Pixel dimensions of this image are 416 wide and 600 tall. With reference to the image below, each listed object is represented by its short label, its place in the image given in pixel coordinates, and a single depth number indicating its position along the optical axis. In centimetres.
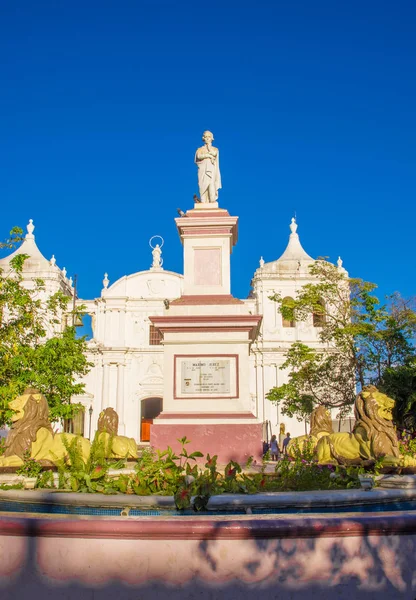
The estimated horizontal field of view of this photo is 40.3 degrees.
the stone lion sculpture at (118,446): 908
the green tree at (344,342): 2133
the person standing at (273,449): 2037
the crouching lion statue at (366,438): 767
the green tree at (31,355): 1588
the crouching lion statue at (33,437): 770
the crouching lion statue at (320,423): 1283
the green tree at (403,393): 1578
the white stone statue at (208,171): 1337
